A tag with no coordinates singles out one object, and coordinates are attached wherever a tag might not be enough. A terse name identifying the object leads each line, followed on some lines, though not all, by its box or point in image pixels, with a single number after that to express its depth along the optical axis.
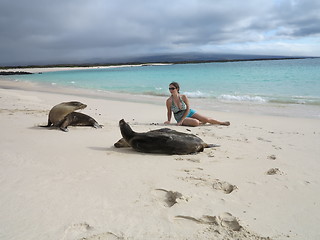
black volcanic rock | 54.26
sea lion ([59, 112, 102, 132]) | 6.86
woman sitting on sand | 7.64
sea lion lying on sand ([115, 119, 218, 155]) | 4.77
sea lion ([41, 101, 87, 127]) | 6.72
